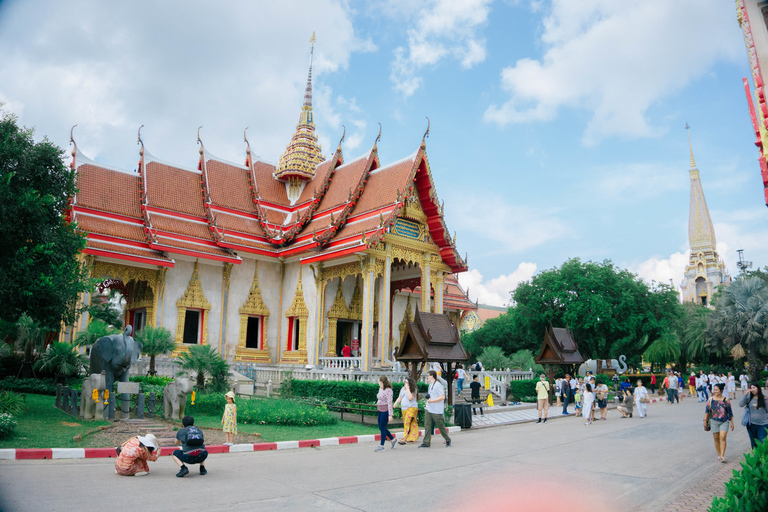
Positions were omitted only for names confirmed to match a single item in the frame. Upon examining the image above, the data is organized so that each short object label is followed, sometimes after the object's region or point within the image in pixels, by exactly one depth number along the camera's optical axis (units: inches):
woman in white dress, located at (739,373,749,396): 1256.9
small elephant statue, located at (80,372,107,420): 432.5
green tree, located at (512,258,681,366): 1246.3
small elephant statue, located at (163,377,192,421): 468.2
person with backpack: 279.6
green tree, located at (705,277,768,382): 1240.2
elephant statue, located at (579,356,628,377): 1245.7
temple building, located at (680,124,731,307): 3289.9
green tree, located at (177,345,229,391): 601.3
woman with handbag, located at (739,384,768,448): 325.7
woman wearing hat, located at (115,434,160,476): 272.4
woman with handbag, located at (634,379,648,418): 689.6
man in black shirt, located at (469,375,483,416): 675.8
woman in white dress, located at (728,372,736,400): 1092.0
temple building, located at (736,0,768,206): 255.3
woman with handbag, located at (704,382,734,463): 346.6
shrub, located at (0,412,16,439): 339.9
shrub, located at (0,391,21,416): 401.4
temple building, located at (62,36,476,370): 819.4
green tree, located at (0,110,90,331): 421.1
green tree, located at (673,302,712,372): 1627.7
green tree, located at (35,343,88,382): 616.4
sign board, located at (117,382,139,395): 446.6
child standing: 379.2
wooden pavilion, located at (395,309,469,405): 565.1
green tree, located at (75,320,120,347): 625.9
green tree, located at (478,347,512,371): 1165.6
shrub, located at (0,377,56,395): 570.9
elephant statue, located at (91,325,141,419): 468.4
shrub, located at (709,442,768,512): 151.1
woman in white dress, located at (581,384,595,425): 619.2
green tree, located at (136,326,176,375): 652.7
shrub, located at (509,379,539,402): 879.1
